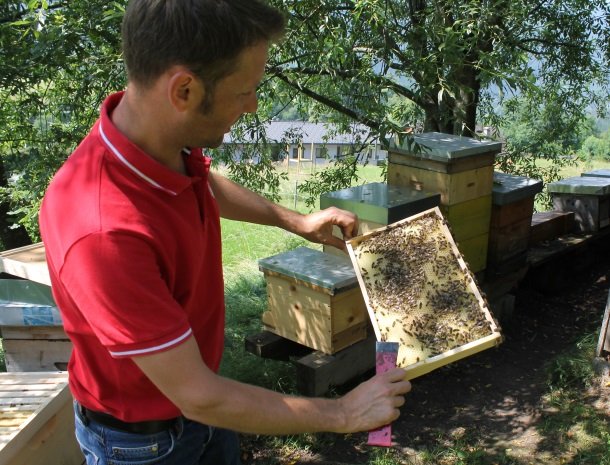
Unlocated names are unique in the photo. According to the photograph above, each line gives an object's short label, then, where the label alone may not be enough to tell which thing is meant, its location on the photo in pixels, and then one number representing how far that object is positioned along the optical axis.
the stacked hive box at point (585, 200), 5.54
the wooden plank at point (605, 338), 3.94
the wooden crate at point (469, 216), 3.81
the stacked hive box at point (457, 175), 3.67
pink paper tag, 1.89
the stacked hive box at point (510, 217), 4.20
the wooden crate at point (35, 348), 3.04
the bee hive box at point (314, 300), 3.28
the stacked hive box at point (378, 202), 3.36
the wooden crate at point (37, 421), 2.35
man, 1.30
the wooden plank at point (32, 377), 2.73
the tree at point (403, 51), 3.78
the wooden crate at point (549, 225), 5.35
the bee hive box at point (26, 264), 2.93
